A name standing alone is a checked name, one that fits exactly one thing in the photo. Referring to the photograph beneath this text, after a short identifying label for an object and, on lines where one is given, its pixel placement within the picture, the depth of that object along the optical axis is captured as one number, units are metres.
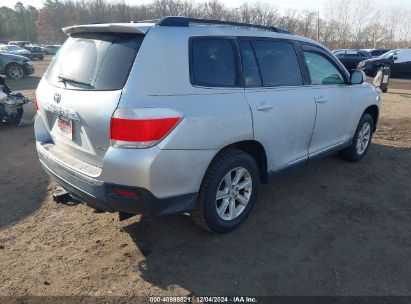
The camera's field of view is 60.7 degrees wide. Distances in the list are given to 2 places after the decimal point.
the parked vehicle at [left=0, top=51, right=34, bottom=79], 16.45
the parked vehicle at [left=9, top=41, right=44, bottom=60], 34.76
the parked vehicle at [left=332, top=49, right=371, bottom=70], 22.84
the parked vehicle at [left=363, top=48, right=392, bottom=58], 26.50
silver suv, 2.55
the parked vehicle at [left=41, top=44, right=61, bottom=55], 46.96
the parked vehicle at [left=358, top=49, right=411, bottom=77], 20.11
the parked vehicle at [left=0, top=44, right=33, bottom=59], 26.25
